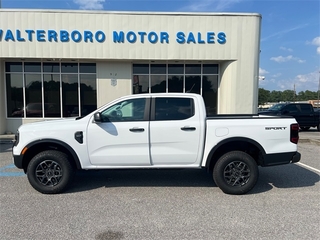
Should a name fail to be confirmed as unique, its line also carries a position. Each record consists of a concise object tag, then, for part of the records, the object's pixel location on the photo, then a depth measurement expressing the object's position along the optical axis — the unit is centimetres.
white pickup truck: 445
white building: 1121
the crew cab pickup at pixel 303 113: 1495
